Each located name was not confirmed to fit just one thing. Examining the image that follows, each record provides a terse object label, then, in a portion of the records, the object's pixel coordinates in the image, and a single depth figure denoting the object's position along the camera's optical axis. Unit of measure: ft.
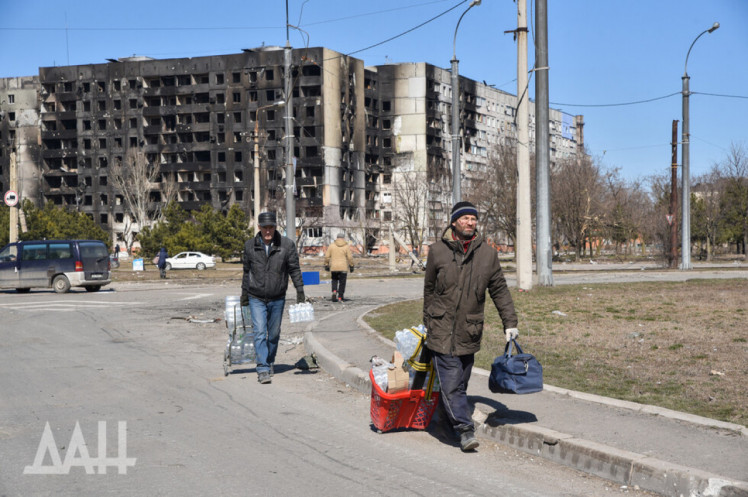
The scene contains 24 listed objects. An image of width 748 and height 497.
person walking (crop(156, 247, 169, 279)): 131.23
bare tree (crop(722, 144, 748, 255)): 188.96
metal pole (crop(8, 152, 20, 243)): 117.35
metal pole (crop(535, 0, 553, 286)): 64.34
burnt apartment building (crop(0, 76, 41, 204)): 385.09
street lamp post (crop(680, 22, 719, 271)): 118.73
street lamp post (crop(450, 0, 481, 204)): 81.74
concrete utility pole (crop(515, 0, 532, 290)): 63.00
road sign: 108.96
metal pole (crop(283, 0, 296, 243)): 78.33
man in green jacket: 20.31
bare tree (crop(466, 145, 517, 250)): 168.55
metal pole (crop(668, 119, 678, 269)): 130.82
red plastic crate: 21.90
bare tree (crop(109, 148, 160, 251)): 301.43
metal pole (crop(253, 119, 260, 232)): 128.06
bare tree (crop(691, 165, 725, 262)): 195.42
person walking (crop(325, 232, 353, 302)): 67.21
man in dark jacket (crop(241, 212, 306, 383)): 30.94
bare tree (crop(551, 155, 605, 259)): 189.98
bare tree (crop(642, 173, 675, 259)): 160.56
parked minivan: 91.81
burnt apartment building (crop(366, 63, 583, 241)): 377.71
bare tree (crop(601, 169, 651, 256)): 199.31
